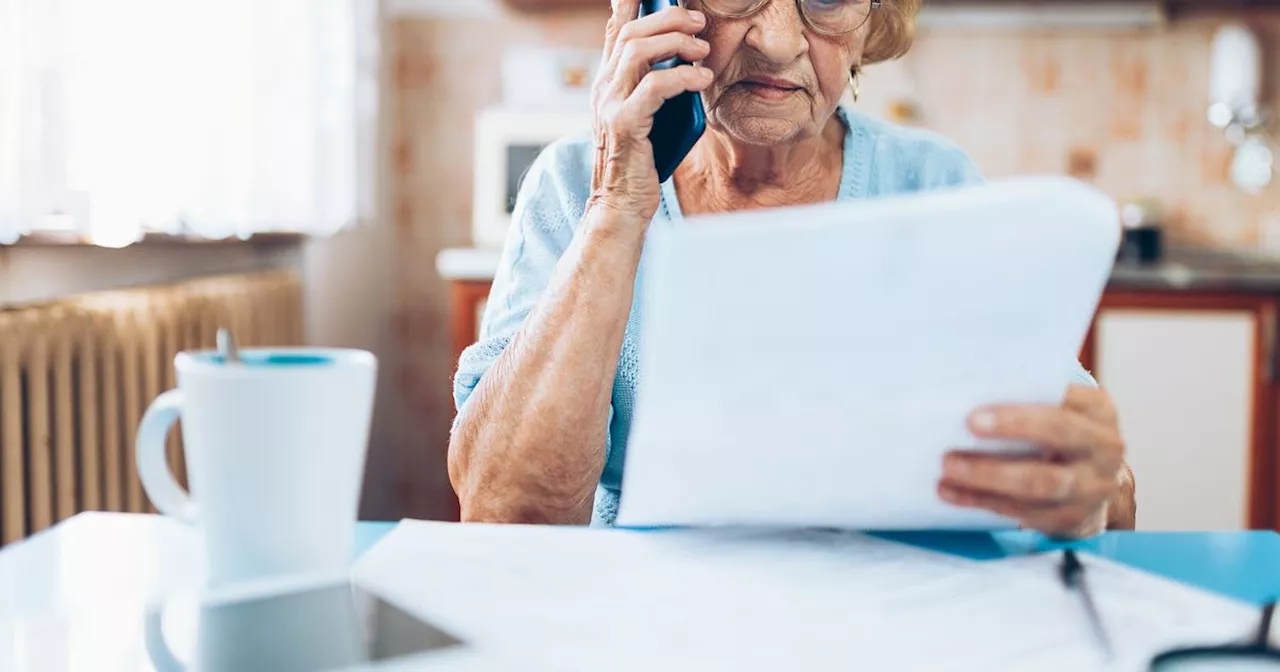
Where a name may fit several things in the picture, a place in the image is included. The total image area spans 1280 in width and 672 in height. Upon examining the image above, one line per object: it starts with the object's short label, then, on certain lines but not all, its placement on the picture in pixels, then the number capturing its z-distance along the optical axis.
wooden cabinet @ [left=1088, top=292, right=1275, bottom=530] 2.52
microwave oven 2.72
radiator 1.44
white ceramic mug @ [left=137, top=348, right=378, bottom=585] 0.55
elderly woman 0.89
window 1.44
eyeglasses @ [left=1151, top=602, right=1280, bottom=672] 0.52
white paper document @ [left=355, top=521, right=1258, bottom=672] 0.52
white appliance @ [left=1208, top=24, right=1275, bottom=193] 2.97
